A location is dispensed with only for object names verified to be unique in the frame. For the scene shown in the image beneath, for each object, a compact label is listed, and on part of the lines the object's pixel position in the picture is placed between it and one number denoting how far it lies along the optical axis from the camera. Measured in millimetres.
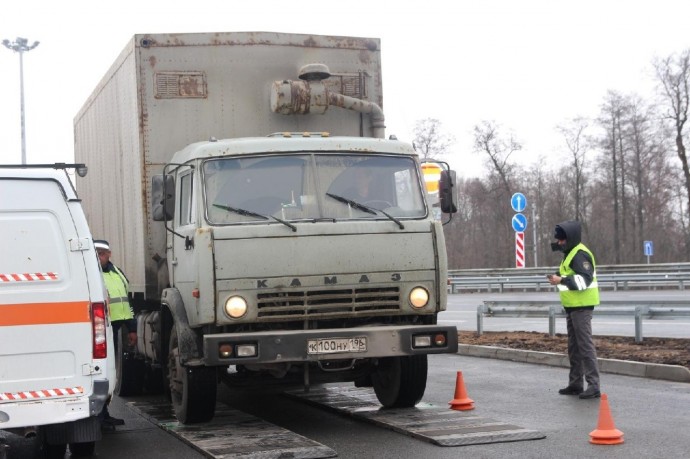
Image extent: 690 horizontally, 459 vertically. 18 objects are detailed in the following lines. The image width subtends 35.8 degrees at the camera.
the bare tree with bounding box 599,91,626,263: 51438
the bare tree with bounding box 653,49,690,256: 48031
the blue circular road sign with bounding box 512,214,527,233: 29969
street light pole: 48062
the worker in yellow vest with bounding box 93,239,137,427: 10703
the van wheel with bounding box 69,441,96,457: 8656
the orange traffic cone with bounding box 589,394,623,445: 8430
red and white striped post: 31375
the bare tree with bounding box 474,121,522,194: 58188
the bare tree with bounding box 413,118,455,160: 45625
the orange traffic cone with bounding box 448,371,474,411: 10680
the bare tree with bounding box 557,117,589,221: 55312
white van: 7266
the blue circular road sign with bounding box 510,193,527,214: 30719
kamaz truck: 9273
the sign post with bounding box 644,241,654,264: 42531
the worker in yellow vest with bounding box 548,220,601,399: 11195
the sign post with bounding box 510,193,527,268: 30016
